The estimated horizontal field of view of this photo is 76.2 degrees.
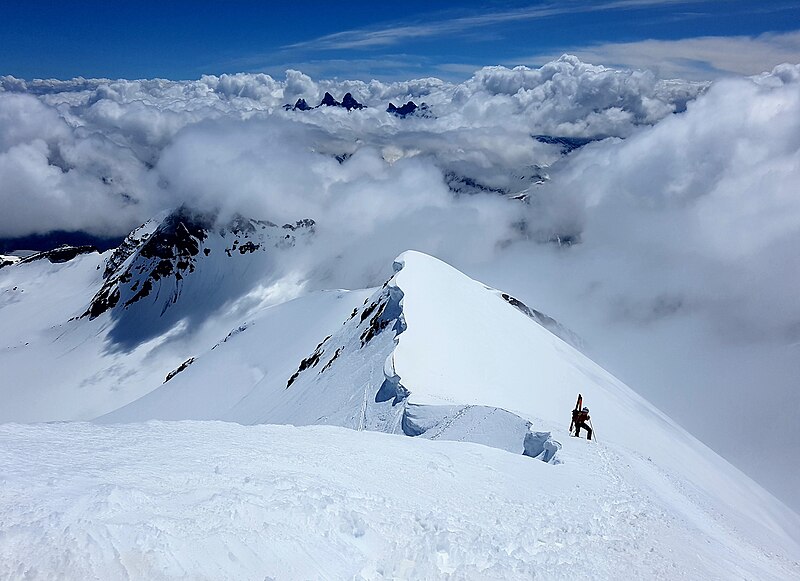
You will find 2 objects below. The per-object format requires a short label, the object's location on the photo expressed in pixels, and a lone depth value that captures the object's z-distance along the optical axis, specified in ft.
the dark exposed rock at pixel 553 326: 378.24
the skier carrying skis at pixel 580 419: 77.15
